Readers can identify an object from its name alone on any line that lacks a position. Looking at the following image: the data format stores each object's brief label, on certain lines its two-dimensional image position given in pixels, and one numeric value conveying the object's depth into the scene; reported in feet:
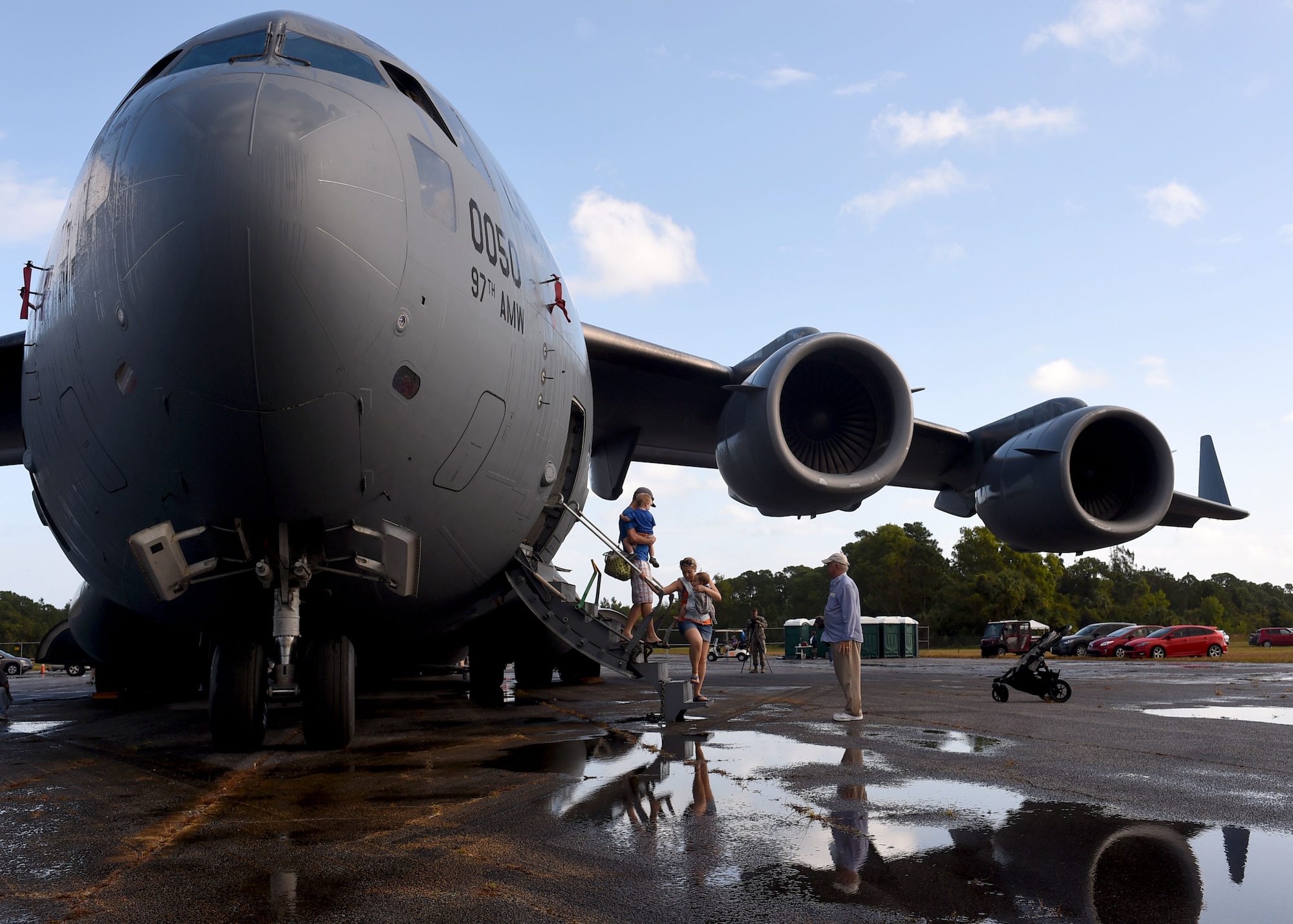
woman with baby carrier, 27.22
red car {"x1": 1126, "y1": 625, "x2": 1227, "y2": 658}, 103.71
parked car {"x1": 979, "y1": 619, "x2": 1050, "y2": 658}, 109.81
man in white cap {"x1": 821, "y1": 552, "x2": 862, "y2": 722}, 25.25
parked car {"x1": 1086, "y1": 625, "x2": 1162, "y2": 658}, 108.06
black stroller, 31.78
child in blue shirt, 27.30
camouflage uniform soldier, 62.69
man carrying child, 26.40
